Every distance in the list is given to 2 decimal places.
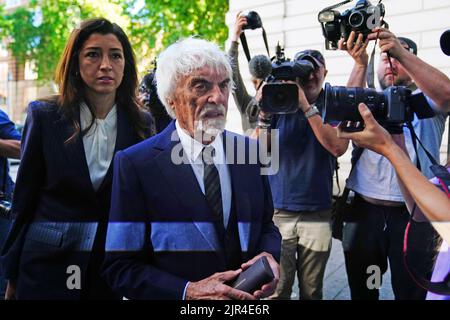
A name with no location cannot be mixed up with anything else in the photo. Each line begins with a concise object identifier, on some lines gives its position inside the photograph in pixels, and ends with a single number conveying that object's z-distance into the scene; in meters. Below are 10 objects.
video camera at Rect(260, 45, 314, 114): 2.14
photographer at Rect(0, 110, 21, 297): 2.62
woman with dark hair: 1.90
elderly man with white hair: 1.52
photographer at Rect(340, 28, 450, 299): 2.35
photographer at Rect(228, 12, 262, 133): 2.76
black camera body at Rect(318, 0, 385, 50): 2.08
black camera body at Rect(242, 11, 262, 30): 2.97
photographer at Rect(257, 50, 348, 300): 2.63
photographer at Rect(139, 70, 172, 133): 2.77
